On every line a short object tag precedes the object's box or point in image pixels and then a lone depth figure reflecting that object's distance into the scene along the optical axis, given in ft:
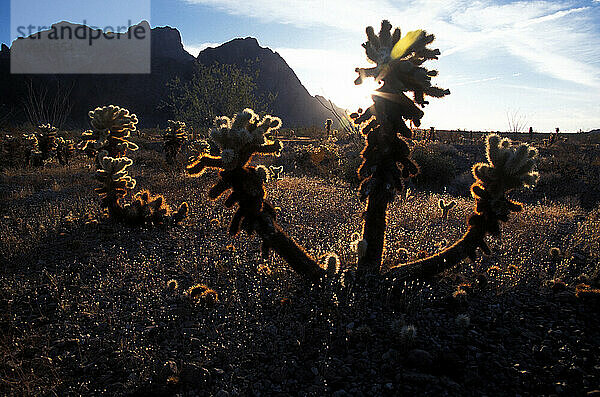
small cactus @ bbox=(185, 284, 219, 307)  13.97
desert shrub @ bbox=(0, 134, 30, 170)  46.79
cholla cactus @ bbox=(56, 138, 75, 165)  48.53
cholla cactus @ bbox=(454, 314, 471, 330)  12.15
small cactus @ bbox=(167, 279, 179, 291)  15.40
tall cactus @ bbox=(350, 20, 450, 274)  13.15
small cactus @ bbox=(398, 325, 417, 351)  11.27
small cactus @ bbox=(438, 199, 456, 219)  24.98
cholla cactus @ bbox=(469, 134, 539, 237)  13.16
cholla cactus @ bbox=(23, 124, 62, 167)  45.62
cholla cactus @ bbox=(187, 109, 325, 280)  12.60
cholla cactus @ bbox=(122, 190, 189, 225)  22.82
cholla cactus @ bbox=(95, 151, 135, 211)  22.17
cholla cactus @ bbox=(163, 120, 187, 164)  45.34
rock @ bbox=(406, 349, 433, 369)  10.47
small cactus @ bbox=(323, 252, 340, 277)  14.74
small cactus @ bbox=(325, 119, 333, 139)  72.34
